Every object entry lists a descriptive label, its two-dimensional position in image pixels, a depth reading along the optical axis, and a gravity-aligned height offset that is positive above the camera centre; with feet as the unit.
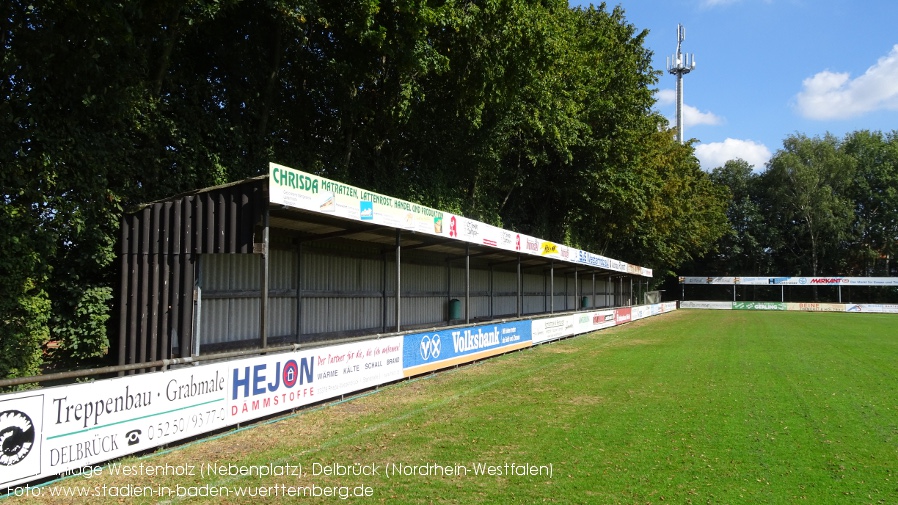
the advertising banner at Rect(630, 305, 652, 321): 142.14 -7.74
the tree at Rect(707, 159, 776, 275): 252.01 +18.39
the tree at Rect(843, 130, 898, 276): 231.50 +31.63
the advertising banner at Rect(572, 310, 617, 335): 96.93 -7.06
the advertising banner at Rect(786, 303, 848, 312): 205.77 -8.67
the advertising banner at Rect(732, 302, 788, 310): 215.72 -8.75
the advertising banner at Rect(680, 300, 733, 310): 225.56 -9.18
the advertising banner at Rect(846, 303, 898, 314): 203.31 -8.81
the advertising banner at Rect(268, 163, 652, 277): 34.27 +4.96
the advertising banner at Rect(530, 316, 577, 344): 75.20 -6.43
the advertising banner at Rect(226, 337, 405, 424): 29.63 -5.51
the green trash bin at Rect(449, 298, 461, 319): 78.84 -3.64
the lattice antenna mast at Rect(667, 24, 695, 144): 323.16 +114.60
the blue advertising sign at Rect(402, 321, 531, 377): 46.85 -5.88
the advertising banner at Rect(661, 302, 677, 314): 199.21 -8.97
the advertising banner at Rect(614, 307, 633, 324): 124.77 -7.42
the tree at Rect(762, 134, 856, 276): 235.40 +31.51
